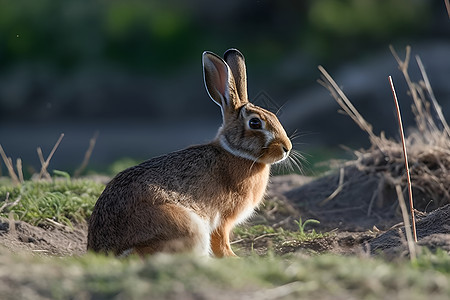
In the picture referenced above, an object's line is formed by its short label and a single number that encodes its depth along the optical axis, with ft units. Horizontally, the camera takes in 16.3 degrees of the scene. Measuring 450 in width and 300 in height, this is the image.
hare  32.63
